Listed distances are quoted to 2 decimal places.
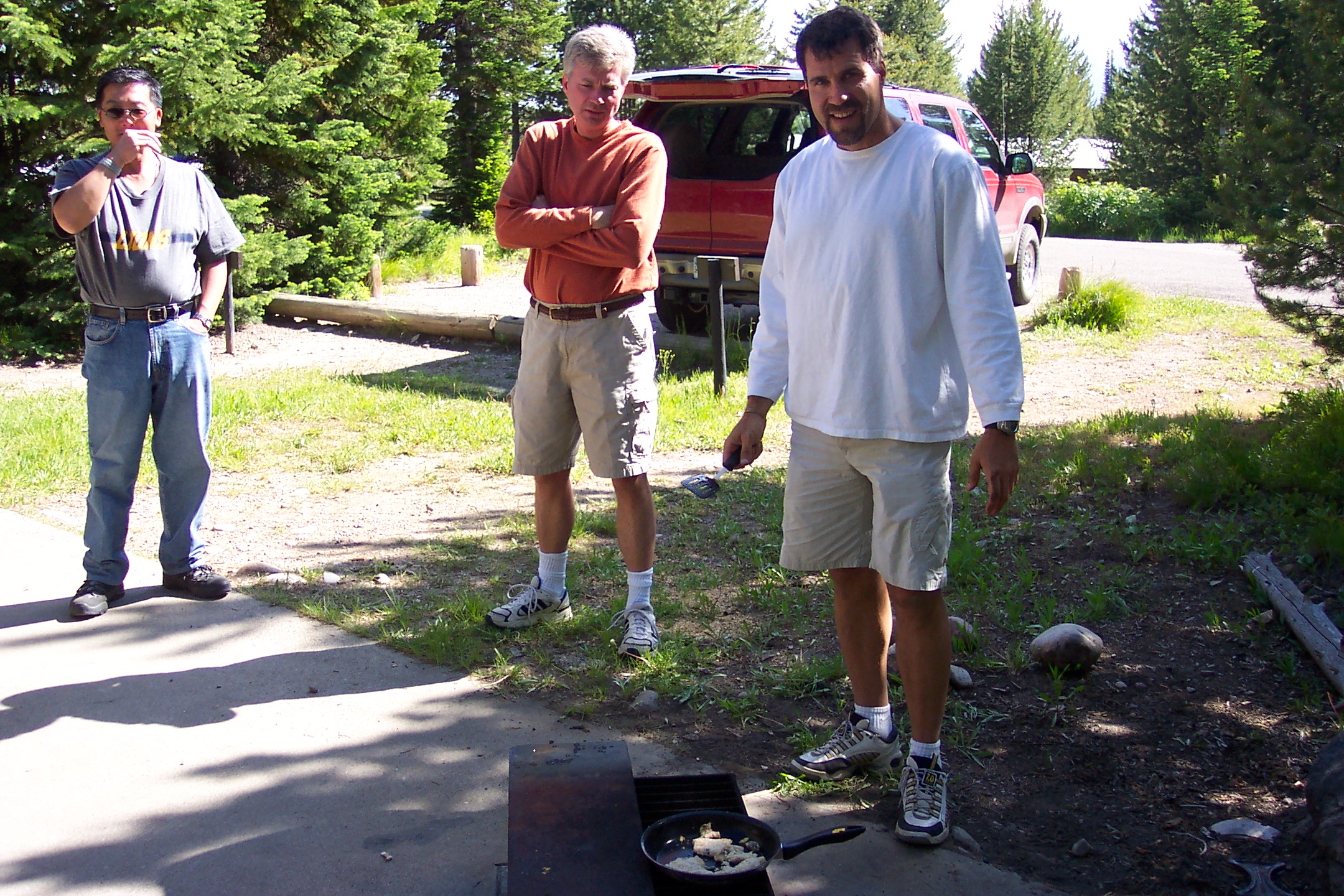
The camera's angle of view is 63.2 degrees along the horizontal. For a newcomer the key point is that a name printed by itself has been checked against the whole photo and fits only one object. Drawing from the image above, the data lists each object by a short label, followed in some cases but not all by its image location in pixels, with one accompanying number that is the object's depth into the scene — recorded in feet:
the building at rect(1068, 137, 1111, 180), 164.55
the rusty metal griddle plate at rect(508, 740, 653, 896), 7.50
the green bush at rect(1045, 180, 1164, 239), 95.25
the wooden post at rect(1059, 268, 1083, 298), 37.04
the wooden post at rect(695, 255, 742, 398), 26.73
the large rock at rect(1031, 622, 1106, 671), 12.42
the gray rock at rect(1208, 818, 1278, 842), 9.51
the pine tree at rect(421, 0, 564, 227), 75.05
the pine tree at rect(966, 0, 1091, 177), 168.25
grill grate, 8.93
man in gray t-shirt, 13.73
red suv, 25.22
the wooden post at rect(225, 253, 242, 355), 32.99
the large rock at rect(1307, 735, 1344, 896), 8.11
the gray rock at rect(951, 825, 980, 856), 9.52
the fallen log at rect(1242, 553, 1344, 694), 11.98
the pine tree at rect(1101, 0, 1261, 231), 92.99
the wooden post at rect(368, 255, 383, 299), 42.88
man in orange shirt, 13.08
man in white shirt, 9.02
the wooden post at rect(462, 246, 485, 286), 47.26
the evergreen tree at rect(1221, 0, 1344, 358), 16.58
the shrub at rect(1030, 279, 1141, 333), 34.27
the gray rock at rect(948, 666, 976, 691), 12.32
